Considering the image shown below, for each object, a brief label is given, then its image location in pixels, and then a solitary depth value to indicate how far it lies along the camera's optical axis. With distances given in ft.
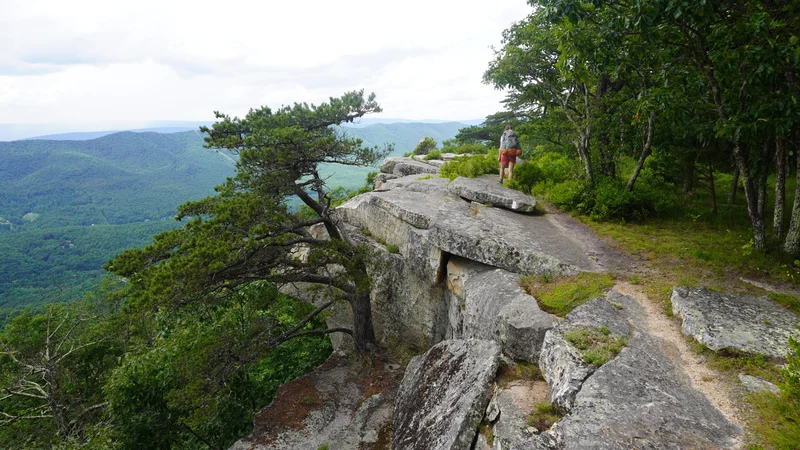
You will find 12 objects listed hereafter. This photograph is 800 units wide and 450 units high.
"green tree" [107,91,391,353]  31.91
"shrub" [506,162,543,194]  53.67
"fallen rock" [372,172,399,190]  81.00
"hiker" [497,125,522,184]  51.47
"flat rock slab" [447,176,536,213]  46.91
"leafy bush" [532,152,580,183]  53.31
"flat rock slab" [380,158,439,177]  82.77
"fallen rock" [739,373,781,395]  18.86
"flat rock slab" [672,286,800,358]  21.59
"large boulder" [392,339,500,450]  24.78
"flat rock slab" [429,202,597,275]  35.78
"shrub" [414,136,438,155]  124.36
